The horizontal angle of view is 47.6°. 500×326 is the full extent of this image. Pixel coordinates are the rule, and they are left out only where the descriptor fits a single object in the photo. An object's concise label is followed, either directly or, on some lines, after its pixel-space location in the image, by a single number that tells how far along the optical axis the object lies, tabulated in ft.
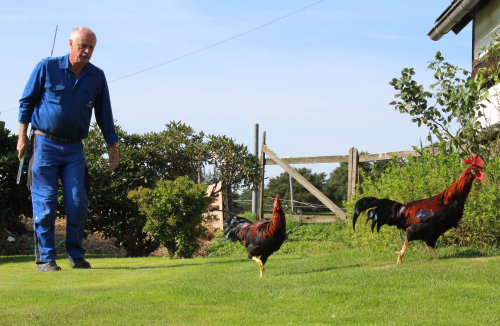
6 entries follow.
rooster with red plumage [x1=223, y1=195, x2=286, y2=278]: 25.67
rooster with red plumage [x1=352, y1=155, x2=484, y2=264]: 26.12
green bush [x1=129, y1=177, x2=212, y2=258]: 35.91
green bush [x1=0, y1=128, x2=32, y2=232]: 40.45
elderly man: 27.25
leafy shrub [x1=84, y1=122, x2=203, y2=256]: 42.70
